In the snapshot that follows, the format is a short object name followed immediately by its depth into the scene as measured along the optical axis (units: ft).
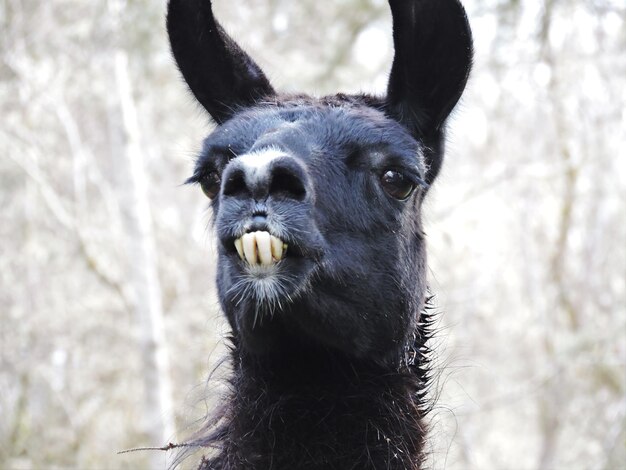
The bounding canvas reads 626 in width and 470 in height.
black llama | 18.57
